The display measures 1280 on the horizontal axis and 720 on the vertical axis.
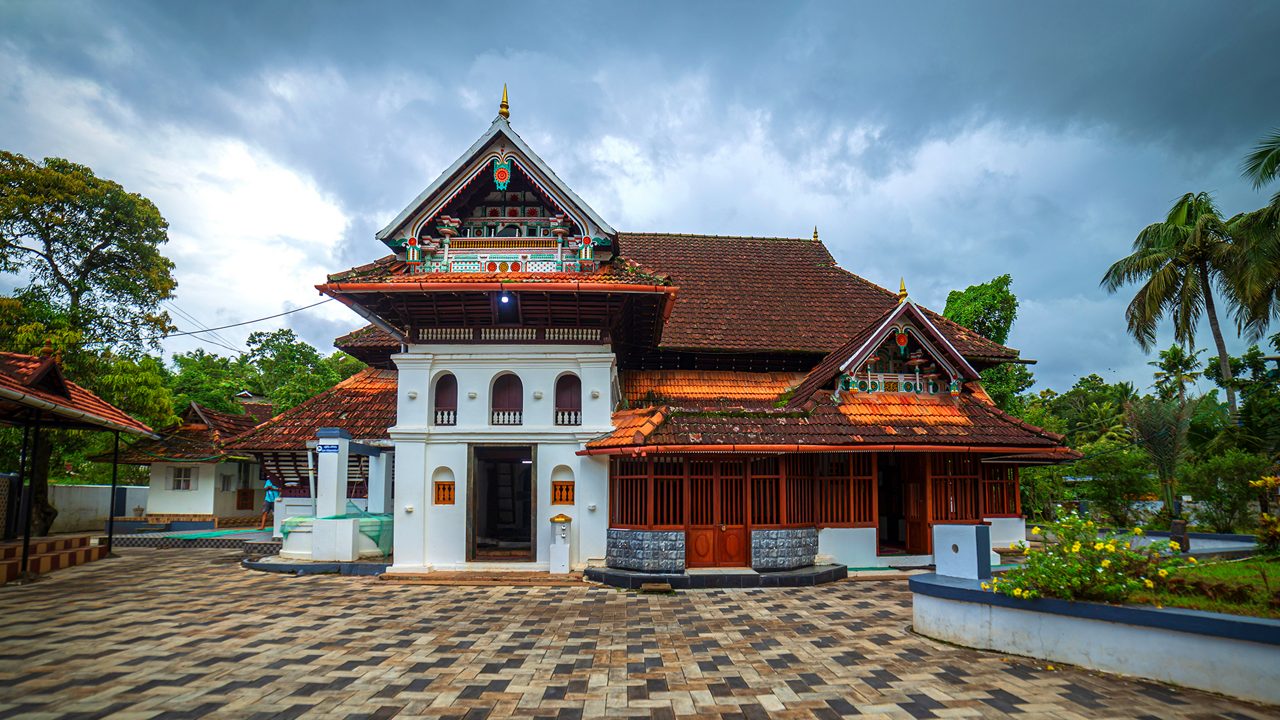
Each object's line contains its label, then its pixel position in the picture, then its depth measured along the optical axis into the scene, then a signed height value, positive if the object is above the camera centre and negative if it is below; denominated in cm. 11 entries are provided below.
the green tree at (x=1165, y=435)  1673 -18
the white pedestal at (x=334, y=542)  1349 -235
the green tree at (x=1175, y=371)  4138 +391
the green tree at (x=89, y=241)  1791 +585
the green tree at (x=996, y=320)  1964 +342
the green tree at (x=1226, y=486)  1470 -144
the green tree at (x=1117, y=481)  1769 -149
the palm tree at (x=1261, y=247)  1474 +447
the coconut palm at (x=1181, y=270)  2200 +584
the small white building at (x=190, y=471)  2283 -143
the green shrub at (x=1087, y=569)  656 -151
